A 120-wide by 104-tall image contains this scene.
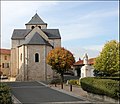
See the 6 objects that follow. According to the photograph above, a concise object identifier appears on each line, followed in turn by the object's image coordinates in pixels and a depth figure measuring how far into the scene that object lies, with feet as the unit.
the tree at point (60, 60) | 78.39
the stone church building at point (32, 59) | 106.68
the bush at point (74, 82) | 73.04
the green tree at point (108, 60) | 82.28
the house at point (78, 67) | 140.40
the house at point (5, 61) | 160.05
